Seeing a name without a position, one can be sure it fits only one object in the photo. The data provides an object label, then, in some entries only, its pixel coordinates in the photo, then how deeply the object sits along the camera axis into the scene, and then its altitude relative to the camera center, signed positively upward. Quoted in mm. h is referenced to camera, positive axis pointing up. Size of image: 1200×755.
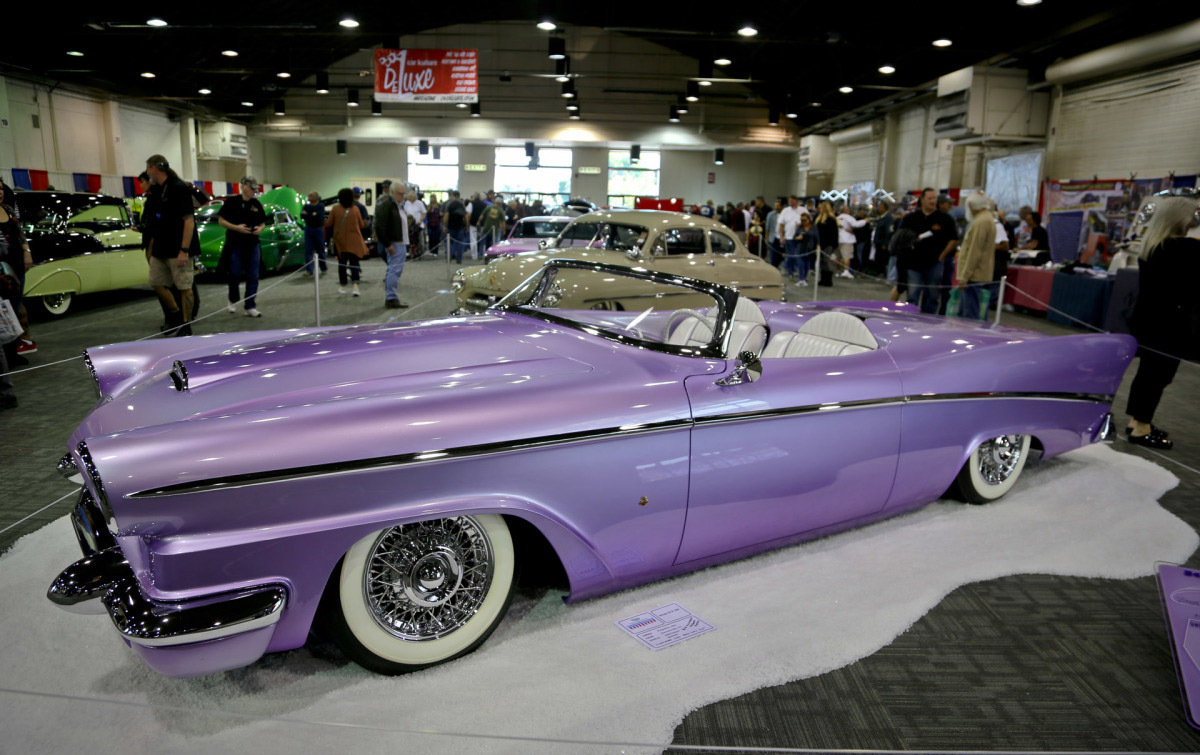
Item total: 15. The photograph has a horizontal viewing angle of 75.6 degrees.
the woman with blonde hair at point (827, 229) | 14352 -161
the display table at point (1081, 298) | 9023 -852
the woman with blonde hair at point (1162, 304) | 4617 -456
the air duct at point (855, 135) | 22169 +2560
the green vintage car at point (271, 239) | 11844 -522
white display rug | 2061 -1374
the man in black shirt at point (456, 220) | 17500 -202
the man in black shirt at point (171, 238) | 6617 -289
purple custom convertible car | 1931 -722
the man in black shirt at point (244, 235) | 8422 -317
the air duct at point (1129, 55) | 10448 +2522
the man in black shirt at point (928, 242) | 8172 -197
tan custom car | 7512 -392
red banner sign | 14867 +2561
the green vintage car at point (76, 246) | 8523 -508
